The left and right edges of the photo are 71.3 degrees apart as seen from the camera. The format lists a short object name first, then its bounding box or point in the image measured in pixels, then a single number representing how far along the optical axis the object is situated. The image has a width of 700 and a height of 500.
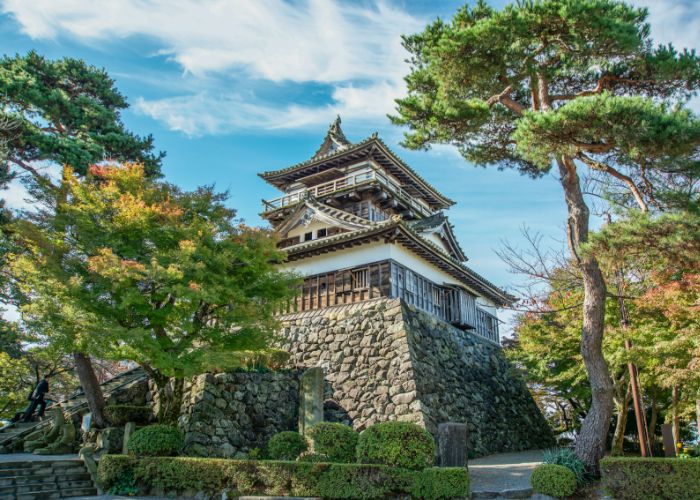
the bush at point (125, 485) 11.35
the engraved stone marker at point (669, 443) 11.96
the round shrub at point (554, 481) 9.56
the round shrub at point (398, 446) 10.05
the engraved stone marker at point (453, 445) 11.04
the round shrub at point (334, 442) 10.85
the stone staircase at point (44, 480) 10.68
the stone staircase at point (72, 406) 14.80
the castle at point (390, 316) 16.47
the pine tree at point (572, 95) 9.98
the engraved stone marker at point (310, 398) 15.21
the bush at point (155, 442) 11.82
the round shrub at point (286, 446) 11.77
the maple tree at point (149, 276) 11.77
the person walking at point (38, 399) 16.59
